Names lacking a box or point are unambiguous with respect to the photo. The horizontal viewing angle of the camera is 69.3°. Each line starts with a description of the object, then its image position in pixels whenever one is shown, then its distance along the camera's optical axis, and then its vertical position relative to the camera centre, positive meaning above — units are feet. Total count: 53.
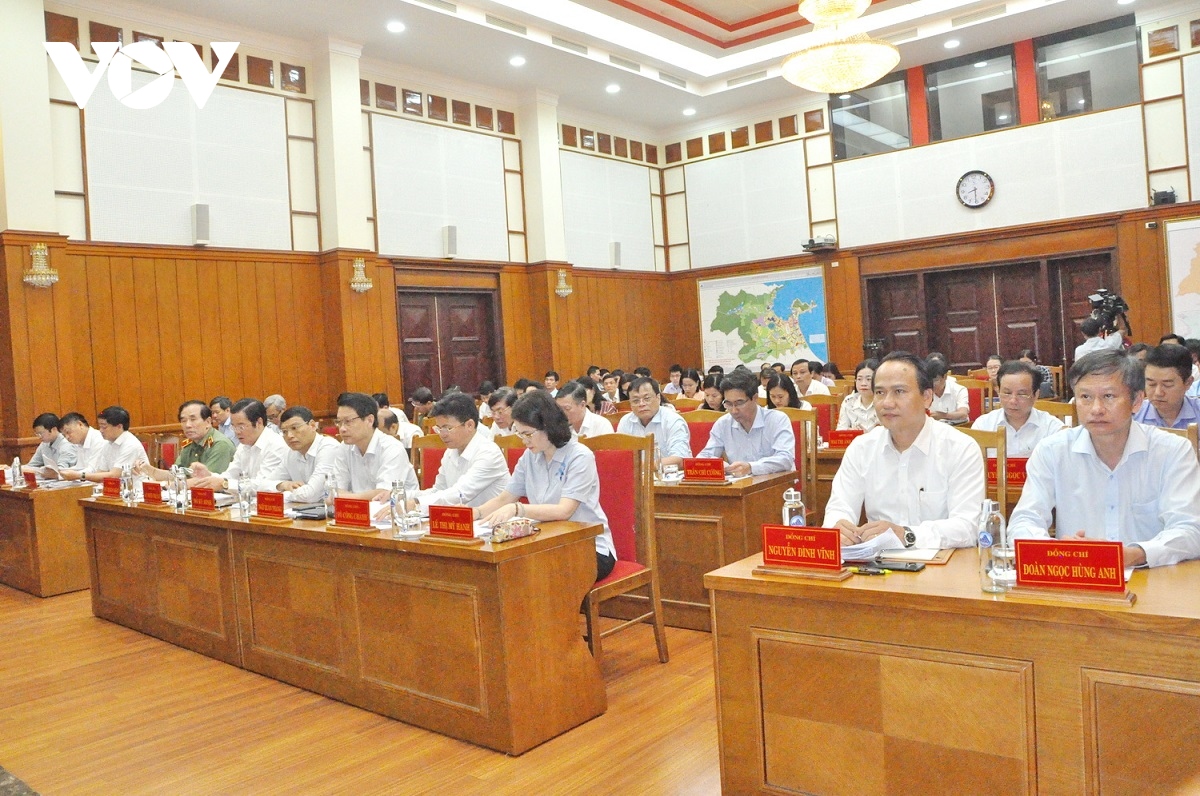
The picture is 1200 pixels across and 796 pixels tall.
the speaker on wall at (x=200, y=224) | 26.96 +5.95
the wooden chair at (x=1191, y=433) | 8.81 -0.82
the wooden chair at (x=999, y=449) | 8.98 -0.89
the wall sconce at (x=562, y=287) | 37.04 +4.52
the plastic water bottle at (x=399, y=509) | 10.57 -1.31
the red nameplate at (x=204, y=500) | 13.46 -1.32
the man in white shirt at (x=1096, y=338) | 22.60 +0.58
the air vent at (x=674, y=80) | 36.68 +13.08
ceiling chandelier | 26.37 +9.61
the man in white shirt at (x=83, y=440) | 20.61 -0.41
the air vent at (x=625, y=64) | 34.24 +12.99
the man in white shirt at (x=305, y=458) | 14.46 -0.88
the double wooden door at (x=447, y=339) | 33.27 +2.44
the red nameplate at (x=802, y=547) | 7.14 -1.42
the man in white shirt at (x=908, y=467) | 8.73 -0.99
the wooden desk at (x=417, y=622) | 9.44 -2.68
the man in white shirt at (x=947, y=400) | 21.79 -0.83
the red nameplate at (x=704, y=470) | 13.56 -1.35
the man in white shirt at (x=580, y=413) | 16.51 -0.40
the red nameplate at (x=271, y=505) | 12.21 -1.32
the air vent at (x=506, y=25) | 29.48 +12.78
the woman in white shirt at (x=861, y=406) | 20.18 -0.77
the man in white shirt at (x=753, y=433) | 14.65 -0.91
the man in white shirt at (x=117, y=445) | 19.95 -0.56
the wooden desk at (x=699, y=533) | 13.29 -2.33
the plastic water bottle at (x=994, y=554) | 6.39 -1.43
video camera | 26.08 +1.53
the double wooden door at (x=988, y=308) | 34.42 +2.44
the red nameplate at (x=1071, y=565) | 5.98 -1.44
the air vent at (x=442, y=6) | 27.68 +12.69
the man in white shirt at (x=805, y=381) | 25.34 -0.10
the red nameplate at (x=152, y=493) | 14.82 -1.27
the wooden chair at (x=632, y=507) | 11.93 -1.64
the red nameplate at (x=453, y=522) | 9.63 -1.37
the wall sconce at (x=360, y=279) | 29.66 +4.33
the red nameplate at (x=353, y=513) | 10.82 -1.34
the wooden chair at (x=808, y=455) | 14.05 -1.26
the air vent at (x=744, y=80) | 37.13 +13.04
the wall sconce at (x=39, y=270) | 23.04 +4.15
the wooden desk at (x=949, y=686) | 5.65 -2.31
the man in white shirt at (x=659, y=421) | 16.61 -0.67
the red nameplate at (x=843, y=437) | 15.99 -1.14
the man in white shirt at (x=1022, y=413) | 13.03 -0.75
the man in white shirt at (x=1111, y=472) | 7.49 -1.02
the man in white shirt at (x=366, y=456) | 13.64 -0.83
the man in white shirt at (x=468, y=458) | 12.91 -0.91
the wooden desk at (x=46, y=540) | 18.49 -2.47
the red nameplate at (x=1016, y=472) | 11.25 -1.40
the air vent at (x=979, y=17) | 32.12 +13.09
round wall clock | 35.06 +7.22
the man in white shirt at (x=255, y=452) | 16.28 -0.77
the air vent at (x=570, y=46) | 31.79 +12.89
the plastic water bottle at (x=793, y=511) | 7.91 -1.22
